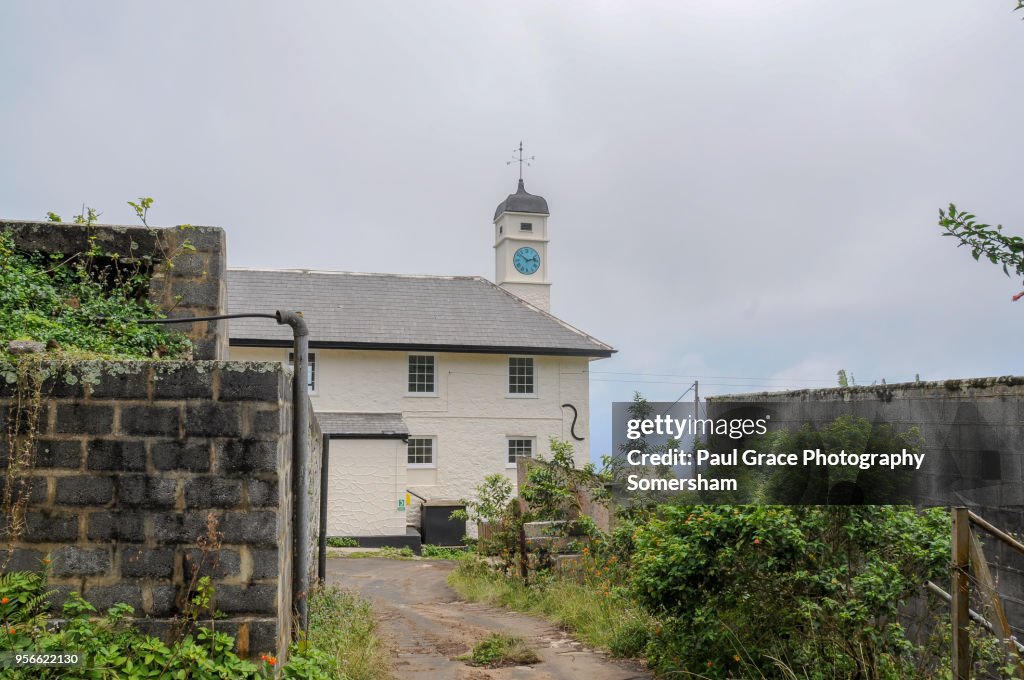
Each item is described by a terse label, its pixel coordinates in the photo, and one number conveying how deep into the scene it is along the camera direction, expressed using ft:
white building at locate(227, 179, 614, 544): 80.79
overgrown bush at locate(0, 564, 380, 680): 19.01
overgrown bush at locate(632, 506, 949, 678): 21.72
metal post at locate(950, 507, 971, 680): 17.84
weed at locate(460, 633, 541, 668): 28.58
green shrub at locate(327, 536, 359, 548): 78.33
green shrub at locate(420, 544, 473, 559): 75.29
